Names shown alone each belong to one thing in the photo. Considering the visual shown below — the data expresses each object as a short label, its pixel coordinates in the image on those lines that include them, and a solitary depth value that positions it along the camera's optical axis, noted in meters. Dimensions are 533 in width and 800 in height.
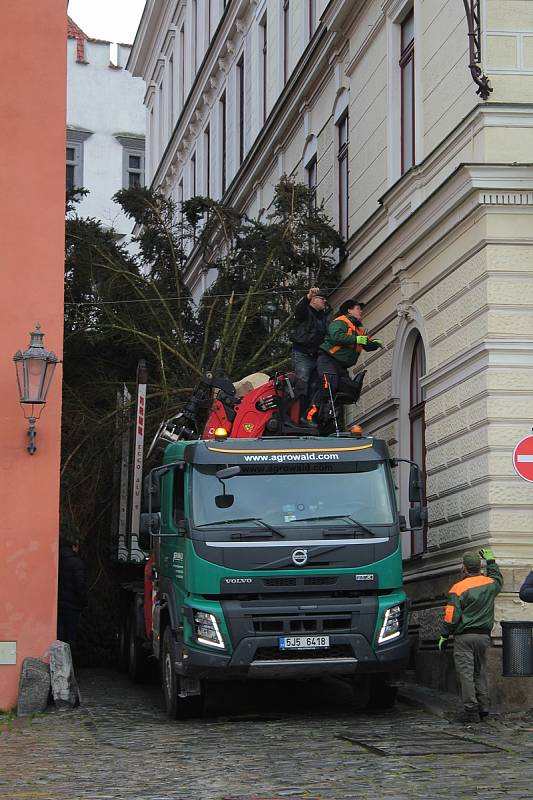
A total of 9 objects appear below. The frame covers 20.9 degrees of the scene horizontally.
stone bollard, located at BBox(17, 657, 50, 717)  14.52
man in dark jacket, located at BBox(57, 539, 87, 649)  18.20
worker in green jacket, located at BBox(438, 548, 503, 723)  13.54
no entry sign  13.89
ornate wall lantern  14.90
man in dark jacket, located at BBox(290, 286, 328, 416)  16.86
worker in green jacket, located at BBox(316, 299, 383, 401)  16.44
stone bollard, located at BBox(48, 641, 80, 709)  14.66
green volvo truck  13.49
